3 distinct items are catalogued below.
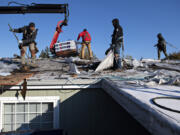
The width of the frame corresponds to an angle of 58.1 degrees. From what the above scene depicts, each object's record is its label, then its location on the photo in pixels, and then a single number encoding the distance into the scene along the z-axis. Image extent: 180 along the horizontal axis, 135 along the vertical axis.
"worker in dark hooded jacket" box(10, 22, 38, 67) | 6.50
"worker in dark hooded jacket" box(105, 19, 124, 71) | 5.25
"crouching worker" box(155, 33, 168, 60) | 10.69
